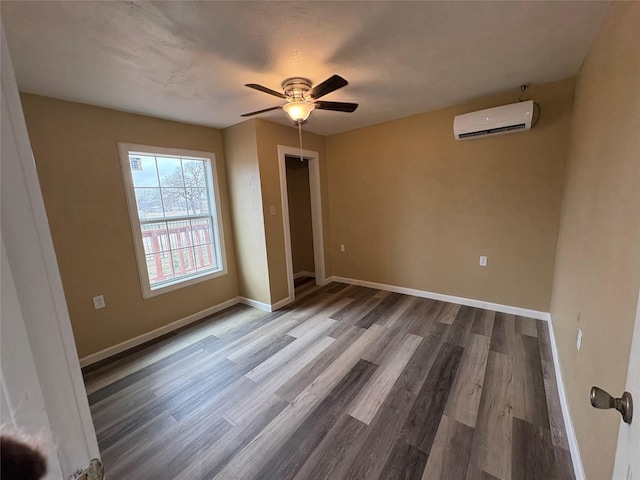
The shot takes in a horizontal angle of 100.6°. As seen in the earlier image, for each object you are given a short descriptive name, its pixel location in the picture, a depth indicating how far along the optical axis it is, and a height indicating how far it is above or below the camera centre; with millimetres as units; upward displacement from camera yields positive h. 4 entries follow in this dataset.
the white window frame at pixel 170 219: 2641 -150
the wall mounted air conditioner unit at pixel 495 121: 2428 +659
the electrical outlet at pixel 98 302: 2488 -866
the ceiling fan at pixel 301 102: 2041 +739
